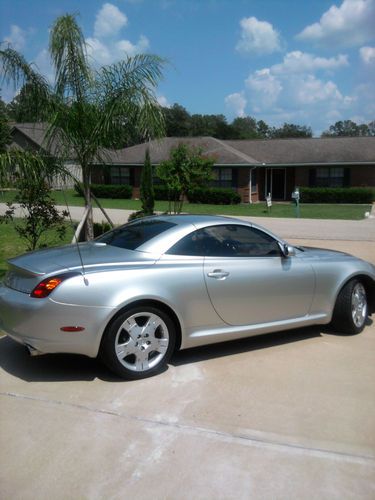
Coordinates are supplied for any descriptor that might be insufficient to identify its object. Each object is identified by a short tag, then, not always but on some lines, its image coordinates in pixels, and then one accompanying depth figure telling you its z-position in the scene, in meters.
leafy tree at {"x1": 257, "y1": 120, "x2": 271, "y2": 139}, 104.80
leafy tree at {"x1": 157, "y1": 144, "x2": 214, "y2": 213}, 18.86
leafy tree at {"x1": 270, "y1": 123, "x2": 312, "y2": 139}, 100.56
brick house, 33.59
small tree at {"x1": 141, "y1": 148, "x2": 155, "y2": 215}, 18.55
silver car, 4.22
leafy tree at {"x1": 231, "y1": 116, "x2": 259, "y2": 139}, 80.75
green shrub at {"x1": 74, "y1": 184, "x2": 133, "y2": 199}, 35.72
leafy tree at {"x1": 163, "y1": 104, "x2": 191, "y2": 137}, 77.75
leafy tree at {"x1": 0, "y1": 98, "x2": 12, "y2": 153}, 30.02
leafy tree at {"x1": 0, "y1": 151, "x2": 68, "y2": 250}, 7.26
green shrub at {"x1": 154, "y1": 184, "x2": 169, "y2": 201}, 33.44
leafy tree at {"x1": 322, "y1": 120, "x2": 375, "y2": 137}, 117.69
